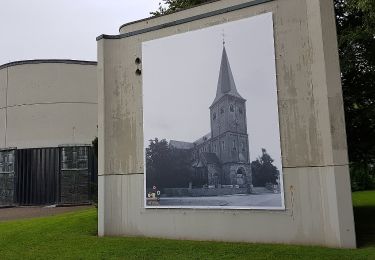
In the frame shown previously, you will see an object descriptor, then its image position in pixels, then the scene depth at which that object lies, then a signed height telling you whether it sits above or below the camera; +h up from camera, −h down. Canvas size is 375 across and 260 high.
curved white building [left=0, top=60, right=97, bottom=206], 26.12 +3.90
